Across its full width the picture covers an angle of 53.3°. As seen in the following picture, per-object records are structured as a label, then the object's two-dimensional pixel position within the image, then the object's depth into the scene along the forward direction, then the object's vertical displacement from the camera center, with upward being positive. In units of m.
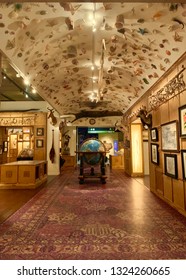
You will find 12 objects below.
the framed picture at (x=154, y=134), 4.97 +0.39
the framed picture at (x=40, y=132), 8.84 +0.84
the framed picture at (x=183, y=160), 3.45 -0.24
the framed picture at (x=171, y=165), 3.82 -0.39
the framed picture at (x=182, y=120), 3.46 +0.53
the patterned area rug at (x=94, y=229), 2.23 -1.25
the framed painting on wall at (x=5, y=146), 10.39 +0.23
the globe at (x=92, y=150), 6.91 -0.04
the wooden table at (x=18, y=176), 6.00 -0.85
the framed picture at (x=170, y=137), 3.80 +0.24
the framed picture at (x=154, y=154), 4.91 -0.17
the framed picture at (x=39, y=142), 8.80 +0.36
